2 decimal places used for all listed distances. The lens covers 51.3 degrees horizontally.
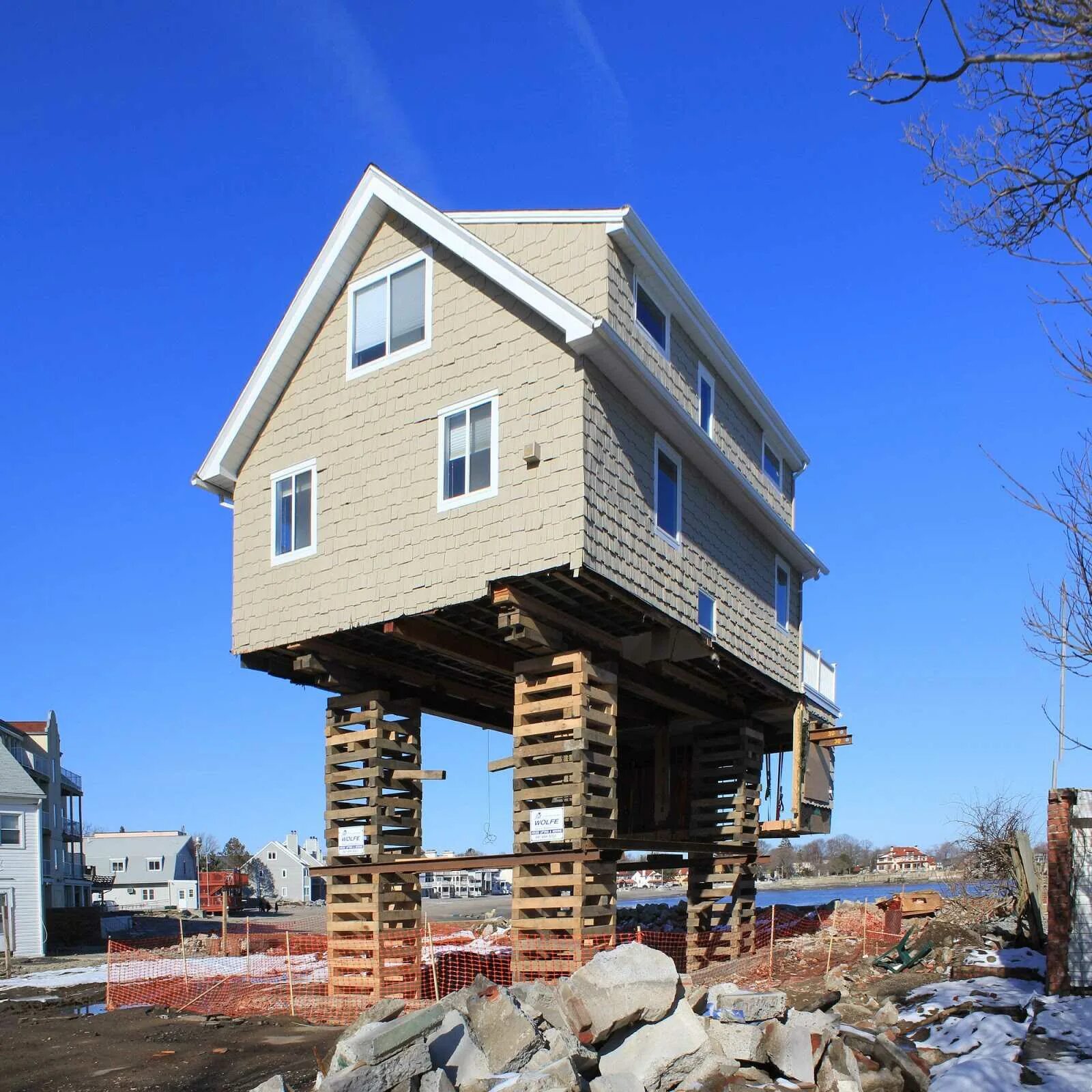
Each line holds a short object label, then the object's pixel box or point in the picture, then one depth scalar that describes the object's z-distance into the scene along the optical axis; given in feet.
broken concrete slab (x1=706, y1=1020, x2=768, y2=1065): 37.99
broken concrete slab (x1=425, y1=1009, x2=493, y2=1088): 36.42
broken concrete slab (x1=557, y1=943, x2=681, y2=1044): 38.34
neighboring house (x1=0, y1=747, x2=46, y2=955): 138.41
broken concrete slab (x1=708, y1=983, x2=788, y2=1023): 40.93
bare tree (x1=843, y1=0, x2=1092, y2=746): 22.97
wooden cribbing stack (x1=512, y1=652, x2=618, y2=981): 54.29
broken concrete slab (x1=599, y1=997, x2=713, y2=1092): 37.52
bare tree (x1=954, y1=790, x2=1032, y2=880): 90.89
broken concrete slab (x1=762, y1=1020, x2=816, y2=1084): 37.11
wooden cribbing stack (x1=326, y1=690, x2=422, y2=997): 64.34
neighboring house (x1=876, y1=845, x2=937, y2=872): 467.93
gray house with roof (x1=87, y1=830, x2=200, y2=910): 309.22
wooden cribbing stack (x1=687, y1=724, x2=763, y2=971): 77.56
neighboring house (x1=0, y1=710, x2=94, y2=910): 167.73
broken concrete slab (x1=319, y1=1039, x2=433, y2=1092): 33.76
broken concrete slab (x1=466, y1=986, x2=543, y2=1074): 37.19
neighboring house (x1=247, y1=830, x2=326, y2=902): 409.08
